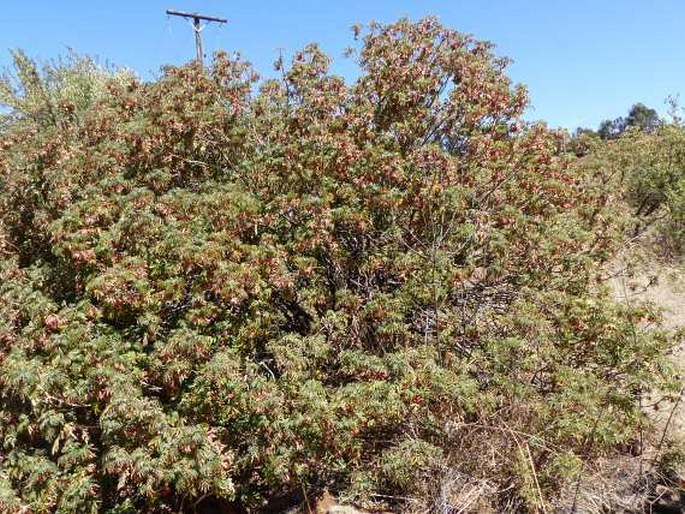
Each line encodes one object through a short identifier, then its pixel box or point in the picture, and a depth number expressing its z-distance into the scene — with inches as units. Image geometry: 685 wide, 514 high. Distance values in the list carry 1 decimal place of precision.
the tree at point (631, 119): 2534.0
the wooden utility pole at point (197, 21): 647.1
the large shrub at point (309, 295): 207.2
